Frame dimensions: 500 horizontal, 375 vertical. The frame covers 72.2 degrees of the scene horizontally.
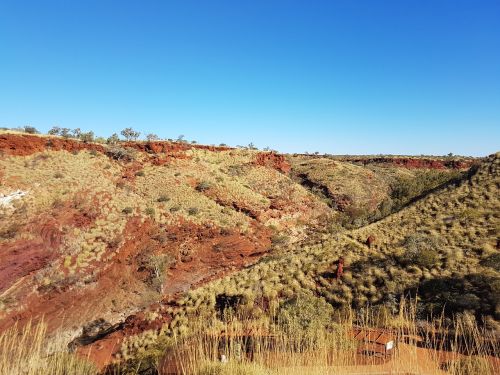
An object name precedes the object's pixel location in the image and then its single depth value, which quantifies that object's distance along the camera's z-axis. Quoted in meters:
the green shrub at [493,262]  12.72
